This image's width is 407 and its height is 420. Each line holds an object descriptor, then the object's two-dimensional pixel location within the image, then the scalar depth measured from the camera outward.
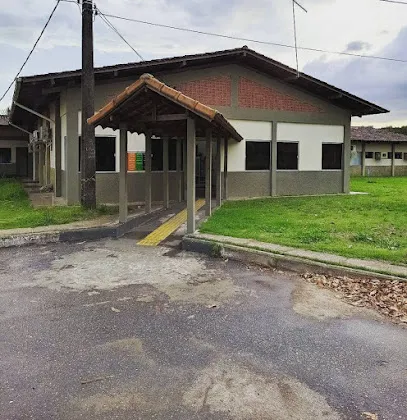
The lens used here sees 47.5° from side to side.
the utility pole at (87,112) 11.20
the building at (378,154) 34.88
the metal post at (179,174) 14.78
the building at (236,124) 13.53
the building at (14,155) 28.35
